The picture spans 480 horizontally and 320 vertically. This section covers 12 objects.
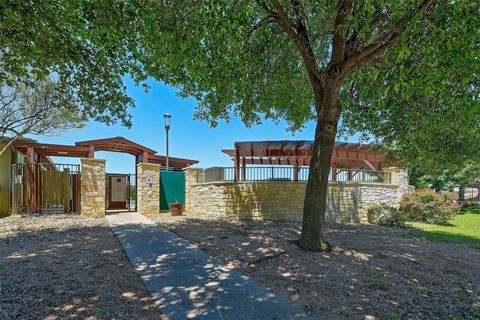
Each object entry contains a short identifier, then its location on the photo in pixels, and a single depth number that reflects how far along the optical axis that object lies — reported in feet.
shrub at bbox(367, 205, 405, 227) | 33.06
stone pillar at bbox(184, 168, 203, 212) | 39.63
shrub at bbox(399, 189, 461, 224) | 35.76
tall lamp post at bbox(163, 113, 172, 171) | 38.83
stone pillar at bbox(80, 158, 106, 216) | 30.12
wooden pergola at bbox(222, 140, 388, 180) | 36.45
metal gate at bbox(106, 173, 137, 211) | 38.91
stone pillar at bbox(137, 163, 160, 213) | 34.24
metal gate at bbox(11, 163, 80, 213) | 31.89
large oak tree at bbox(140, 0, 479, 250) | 11.53
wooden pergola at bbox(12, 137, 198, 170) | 38.37
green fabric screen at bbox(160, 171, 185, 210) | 39.91
